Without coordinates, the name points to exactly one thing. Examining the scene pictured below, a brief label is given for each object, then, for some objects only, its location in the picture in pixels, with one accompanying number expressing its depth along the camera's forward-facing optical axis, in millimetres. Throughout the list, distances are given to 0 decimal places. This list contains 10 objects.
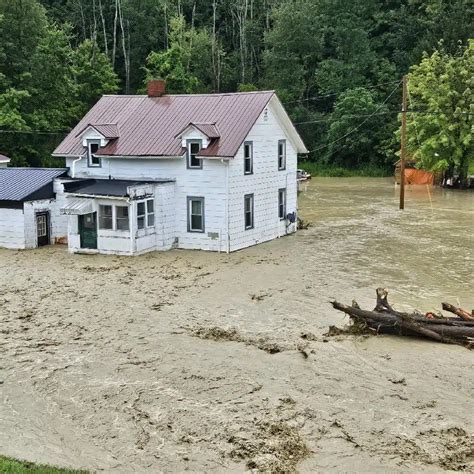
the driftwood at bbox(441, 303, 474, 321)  17266
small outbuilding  30359
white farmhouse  29297
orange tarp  59844
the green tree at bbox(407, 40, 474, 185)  52750
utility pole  41406
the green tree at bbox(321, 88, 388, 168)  67875
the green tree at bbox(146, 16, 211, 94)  69562
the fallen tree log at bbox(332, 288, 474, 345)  17078
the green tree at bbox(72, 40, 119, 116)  65750
